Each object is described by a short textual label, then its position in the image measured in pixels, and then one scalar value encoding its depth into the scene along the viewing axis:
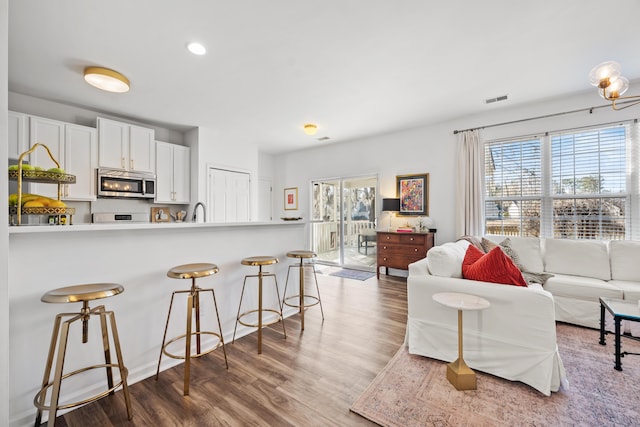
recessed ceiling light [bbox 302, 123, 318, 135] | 4.38
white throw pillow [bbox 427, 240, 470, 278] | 2.25
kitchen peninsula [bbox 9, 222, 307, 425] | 1.47
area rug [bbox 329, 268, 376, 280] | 4.98
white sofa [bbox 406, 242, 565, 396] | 1.76
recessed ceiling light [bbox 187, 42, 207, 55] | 2.48
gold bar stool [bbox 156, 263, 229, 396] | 1.76
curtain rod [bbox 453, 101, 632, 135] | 3.46
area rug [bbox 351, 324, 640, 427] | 1.52
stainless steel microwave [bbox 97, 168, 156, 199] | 3.88
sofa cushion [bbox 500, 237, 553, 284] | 2.96
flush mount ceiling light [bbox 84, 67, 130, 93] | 2.81
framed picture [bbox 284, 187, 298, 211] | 6.70
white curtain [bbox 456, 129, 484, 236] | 4.15
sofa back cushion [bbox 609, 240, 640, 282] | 2.85
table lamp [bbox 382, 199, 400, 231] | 4.93
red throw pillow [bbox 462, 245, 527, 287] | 2.01
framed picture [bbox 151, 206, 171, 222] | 4.65
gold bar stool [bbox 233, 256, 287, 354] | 2.30
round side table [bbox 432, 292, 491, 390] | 1.78
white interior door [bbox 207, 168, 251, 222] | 5.00
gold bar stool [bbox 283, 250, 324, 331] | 2.77
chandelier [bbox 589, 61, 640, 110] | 1.80
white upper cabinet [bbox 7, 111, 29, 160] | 3.20
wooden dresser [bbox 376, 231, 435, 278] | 4.44
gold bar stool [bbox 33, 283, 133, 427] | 1.28
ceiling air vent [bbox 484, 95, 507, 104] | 3.62
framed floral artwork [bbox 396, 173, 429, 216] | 4.80
